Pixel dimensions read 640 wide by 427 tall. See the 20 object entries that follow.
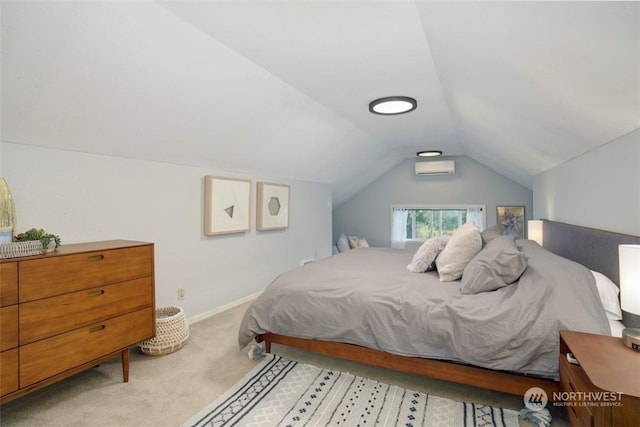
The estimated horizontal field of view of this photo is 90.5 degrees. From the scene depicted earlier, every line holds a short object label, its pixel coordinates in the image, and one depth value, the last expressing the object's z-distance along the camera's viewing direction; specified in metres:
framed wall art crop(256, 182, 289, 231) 4.26
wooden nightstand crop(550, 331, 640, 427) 1.06
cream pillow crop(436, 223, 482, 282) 2.46
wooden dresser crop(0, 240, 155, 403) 1.62
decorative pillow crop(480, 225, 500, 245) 2.84
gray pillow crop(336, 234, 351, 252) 6.63
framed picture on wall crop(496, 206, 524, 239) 5.84
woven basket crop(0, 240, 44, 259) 1.67
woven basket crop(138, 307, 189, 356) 2.55
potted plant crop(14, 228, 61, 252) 1.82
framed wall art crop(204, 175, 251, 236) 3.45
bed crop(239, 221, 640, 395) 1.70
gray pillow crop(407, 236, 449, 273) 2.82
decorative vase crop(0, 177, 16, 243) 1.76
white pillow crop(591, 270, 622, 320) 1.74
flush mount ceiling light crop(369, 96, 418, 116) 2.95
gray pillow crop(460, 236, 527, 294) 2.03
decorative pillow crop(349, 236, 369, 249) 6.64
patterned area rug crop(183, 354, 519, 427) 1.78
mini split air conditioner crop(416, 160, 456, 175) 6.03
